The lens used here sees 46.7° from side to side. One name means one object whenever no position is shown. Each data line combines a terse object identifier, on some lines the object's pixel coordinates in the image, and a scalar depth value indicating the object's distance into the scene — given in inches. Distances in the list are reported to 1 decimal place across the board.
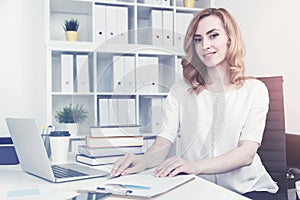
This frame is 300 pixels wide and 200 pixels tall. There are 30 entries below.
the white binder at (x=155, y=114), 70.9
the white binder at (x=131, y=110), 79.9
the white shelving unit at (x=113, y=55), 90.4
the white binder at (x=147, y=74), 88.7
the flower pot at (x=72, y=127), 91.7
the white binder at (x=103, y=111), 77.1
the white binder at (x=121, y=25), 100.9
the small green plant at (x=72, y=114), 75.7
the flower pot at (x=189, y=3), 112.5
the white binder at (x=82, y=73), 90.4
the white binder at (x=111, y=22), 100.1
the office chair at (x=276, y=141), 68.1
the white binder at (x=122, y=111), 70.6
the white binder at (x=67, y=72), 97.3
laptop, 38.2
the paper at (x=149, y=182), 31.4
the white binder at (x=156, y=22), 104.4
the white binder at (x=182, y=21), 107.7
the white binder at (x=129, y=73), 87.1
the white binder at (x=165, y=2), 107.1
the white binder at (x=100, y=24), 99.3
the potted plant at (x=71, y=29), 100.0
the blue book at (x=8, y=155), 50.2
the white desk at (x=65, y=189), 31.2
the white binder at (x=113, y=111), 69.1
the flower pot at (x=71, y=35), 100.0
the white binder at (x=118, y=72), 97.3
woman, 50.9
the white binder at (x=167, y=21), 106.2
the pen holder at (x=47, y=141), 51.7
